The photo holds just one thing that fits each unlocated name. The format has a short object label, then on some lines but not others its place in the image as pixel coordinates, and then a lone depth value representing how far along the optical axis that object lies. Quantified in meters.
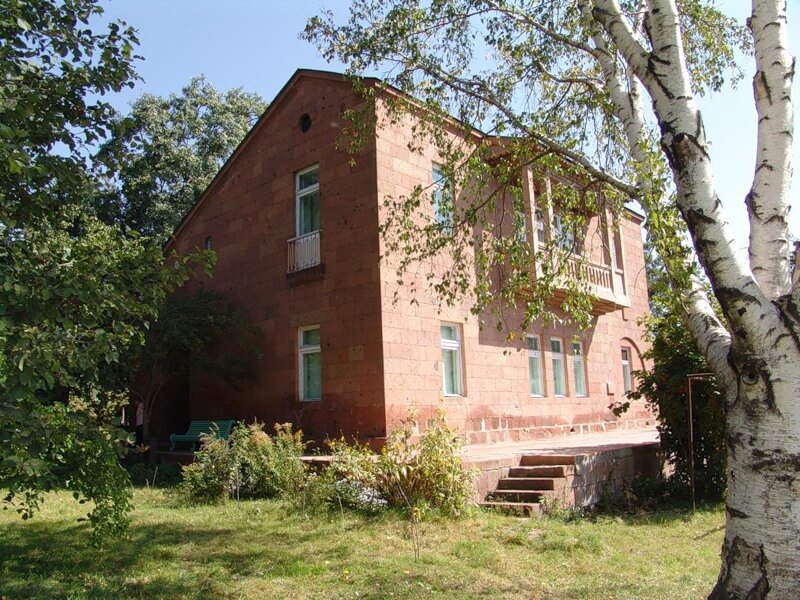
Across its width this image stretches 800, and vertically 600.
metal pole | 9.66
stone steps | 8.76
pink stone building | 12.15
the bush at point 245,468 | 9.34
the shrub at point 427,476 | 7.89
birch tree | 4.28
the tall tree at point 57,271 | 3.94
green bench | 13.27
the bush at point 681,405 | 10.05
